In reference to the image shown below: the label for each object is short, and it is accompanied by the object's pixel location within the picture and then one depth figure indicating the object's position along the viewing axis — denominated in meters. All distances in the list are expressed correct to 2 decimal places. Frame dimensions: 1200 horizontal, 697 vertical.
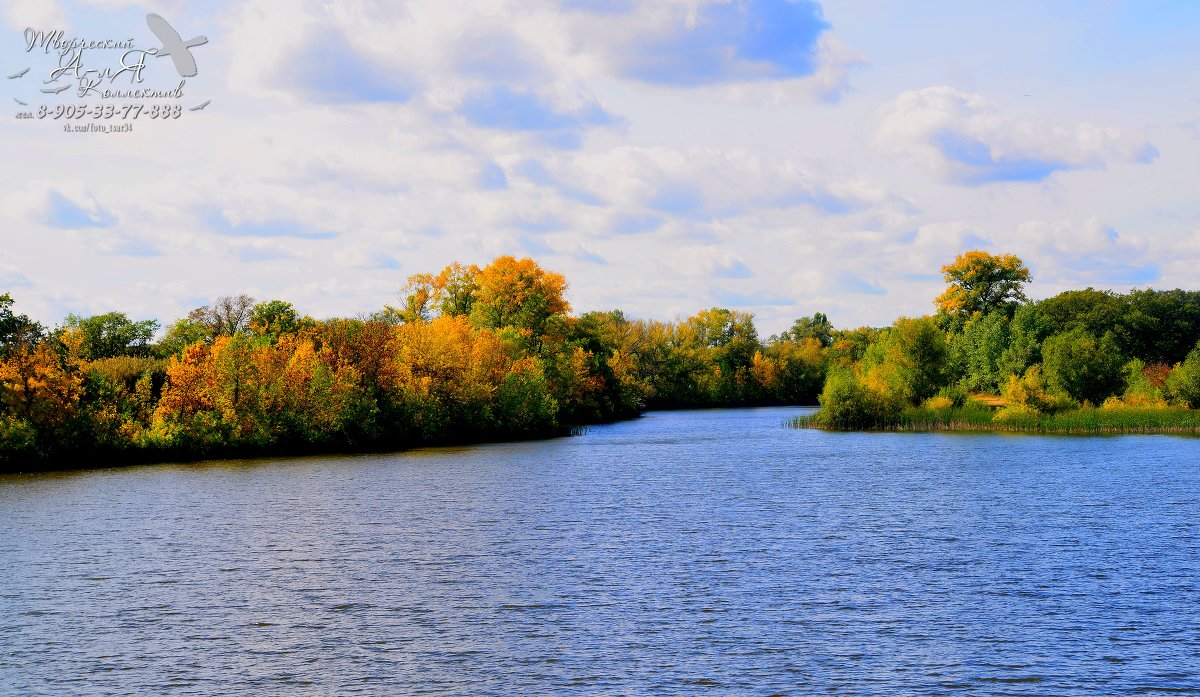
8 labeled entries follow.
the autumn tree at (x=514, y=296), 105.12
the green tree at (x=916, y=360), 102.19
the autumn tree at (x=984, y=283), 130.75
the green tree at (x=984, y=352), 112.94
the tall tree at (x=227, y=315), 110.19
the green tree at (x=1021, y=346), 106.31
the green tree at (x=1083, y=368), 93.62
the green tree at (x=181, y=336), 85.50
